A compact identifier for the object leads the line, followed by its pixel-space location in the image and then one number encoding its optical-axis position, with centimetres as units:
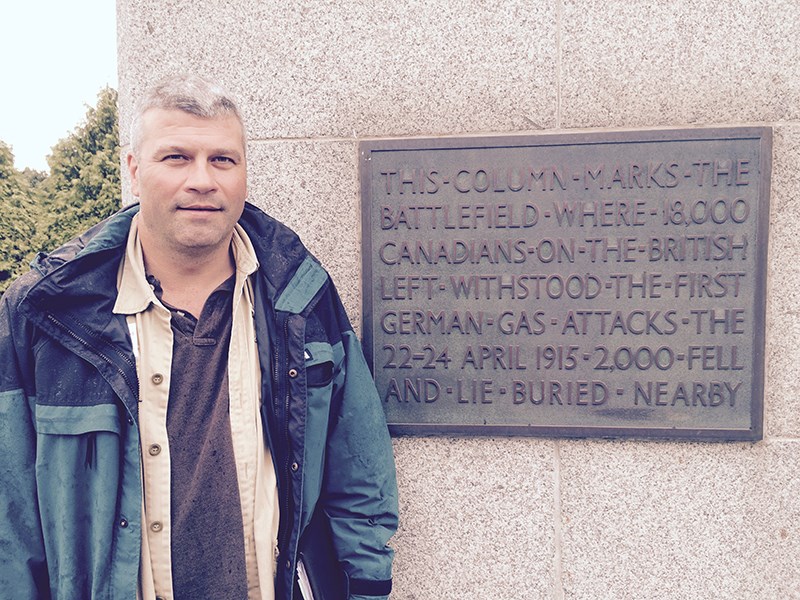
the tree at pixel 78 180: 1147
